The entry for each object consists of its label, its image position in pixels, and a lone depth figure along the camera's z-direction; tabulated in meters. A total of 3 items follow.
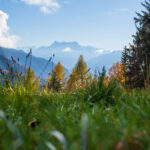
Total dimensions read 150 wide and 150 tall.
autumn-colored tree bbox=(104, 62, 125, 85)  48.50
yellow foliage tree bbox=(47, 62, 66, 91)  50.64
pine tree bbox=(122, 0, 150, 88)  23.10
